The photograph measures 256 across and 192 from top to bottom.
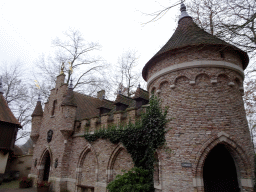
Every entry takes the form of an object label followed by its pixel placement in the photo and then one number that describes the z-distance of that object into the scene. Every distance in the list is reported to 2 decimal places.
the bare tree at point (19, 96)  24.25
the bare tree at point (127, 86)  23.50
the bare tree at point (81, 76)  23.38
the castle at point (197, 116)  7.21
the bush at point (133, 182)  7.85
